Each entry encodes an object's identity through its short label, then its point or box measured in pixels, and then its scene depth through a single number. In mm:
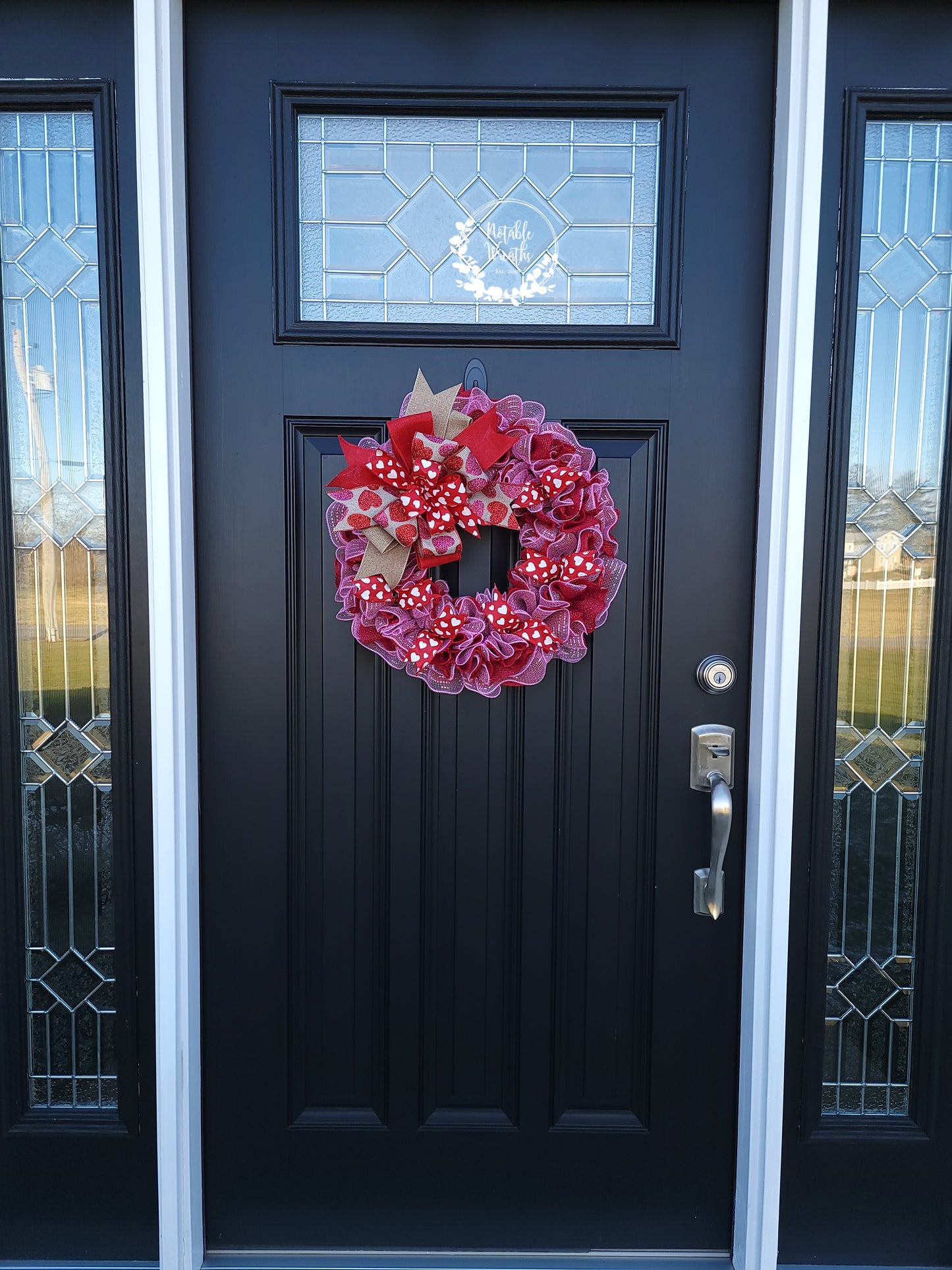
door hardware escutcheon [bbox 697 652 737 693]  1311
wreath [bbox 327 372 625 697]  1200
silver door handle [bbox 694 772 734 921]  1245
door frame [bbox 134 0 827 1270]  1181
